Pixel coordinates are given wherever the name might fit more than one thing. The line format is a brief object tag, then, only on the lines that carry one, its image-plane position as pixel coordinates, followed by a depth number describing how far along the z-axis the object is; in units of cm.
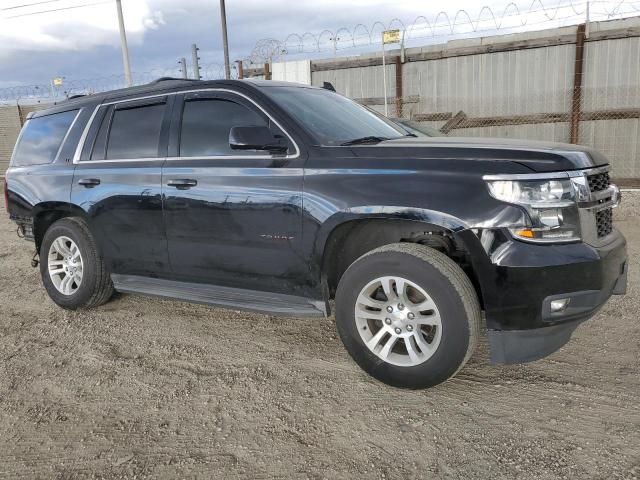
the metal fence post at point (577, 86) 1055
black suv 284
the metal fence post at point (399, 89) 1252
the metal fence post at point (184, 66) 1900
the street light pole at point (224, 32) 2011
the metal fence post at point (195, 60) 2006
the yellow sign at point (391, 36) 1094
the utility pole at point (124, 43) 1916
